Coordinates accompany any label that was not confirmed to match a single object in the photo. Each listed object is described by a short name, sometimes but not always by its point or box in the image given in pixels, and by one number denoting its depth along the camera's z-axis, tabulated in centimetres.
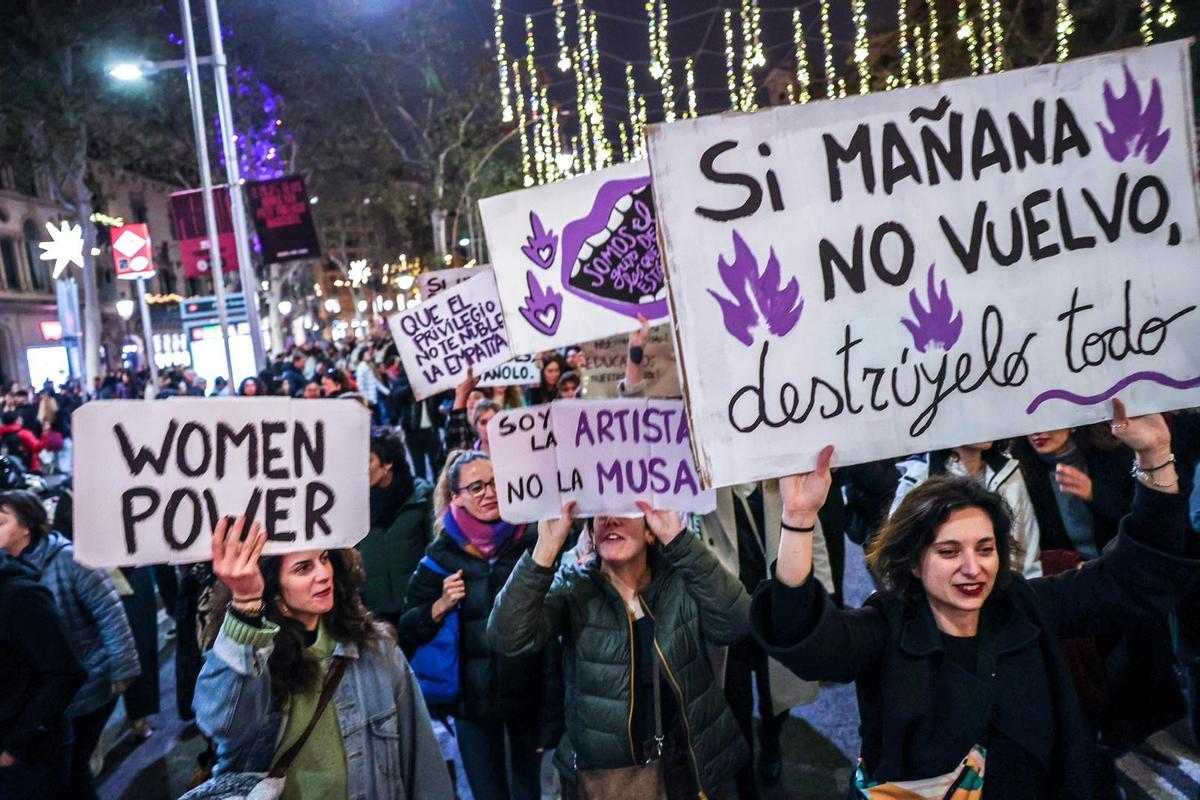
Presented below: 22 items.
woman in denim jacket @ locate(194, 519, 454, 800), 269
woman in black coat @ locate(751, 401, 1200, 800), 264
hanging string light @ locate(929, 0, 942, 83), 1948
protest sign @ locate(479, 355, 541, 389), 953
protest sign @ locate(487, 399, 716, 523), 363
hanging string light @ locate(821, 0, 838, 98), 1650
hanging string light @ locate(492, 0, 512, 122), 1991
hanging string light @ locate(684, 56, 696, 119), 2156
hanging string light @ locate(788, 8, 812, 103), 1830
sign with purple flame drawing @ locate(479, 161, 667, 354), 528
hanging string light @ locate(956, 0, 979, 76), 1906
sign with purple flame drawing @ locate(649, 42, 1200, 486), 267
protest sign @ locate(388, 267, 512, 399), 758
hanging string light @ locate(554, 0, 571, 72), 1835
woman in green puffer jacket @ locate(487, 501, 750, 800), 350
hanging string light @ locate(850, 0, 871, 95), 1598
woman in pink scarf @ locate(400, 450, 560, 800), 414
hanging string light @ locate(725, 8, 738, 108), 1908
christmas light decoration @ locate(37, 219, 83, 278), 1512
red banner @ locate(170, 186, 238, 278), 2259
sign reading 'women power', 288
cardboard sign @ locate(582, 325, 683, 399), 773
